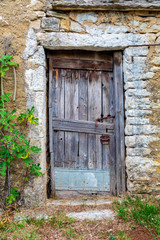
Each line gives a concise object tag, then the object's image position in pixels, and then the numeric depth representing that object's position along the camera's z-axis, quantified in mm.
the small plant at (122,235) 2064
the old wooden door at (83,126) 2994
